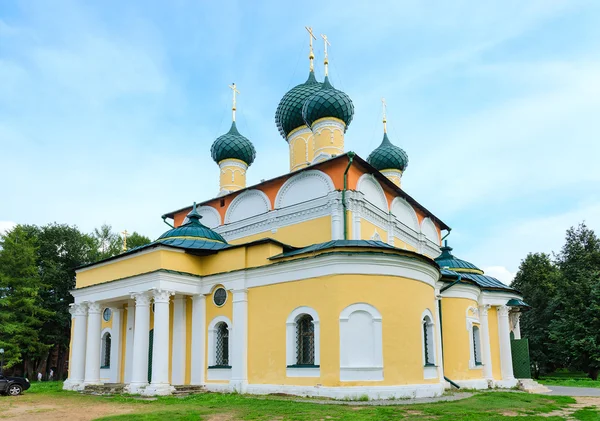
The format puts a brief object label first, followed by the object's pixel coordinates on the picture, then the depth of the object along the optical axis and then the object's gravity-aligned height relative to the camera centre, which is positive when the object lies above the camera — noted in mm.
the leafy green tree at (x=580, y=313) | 24016 +205
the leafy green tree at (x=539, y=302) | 28469 +909
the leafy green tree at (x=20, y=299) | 24566 +1284
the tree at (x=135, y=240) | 32225 +5186
